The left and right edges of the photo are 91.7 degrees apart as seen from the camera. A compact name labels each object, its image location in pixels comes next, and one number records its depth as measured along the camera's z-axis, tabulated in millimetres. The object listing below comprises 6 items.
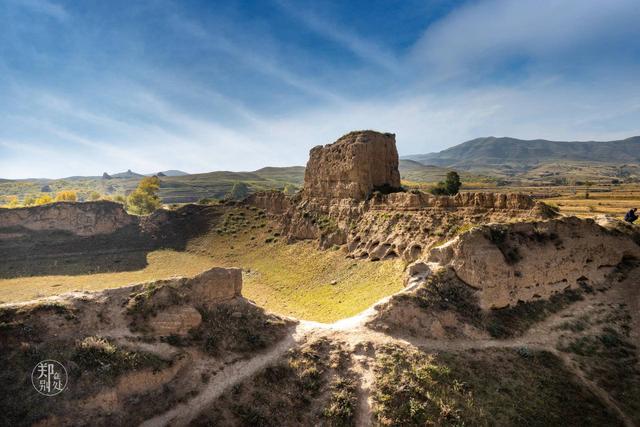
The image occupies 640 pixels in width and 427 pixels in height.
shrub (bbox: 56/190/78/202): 88050
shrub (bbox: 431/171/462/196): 61625
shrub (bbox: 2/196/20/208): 137125
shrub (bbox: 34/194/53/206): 75612
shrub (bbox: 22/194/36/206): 88556
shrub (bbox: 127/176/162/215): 88250
